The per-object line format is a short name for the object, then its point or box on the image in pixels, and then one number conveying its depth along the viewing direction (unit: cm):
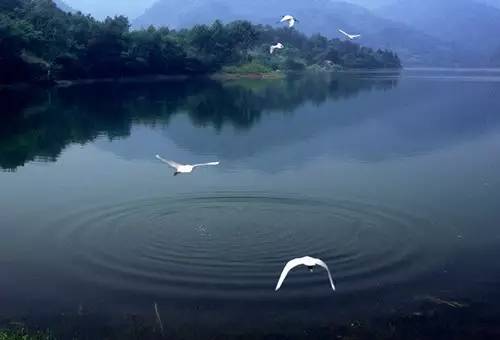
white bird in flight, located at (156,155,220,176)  1341
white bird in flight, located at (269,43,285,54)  2355
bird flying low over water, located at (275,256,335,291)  948
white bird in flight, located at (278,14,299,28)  1855
